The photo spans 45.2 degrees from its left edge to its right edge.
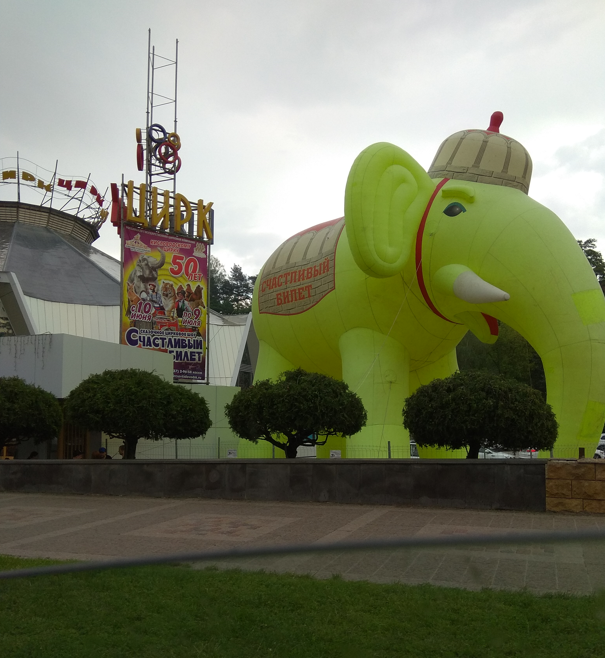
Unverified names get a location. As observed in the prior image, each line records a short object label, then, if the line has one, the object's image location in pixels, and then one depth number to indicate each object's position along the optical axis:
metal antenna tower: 25.78
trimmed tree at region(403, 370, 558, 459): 11.45
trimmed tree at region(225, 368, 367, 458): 13.14
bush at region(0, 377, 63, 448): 15.05
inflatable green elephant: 12.18
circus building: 18.77
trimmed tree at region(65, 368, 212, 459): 14.88
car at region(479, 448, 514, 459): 26.61
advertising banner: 22.23
